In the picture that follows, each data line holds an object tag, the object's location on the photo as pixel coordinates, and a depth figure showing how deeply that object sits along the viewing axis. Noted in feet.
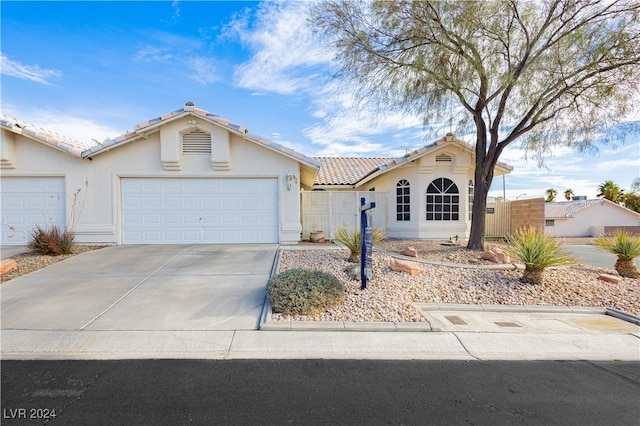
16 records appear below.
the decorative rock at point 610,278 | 26.25
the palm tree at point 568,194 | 162.30
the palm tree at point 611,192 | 127.75
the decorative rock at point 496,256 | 29.65
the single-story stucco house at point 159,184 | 36.29
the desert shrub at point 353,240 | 28.02
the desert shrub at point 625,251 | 28.50
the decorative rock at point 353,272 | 24.61
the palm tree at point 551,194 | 159.12
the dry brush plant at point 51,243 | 31.30
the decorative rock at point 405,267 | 26.30
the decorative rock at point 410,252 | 33.09
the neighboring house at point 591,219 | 97.76
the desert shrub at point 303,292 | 18.47
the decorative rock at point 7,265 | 25.56
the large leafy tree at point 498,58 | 28.84
